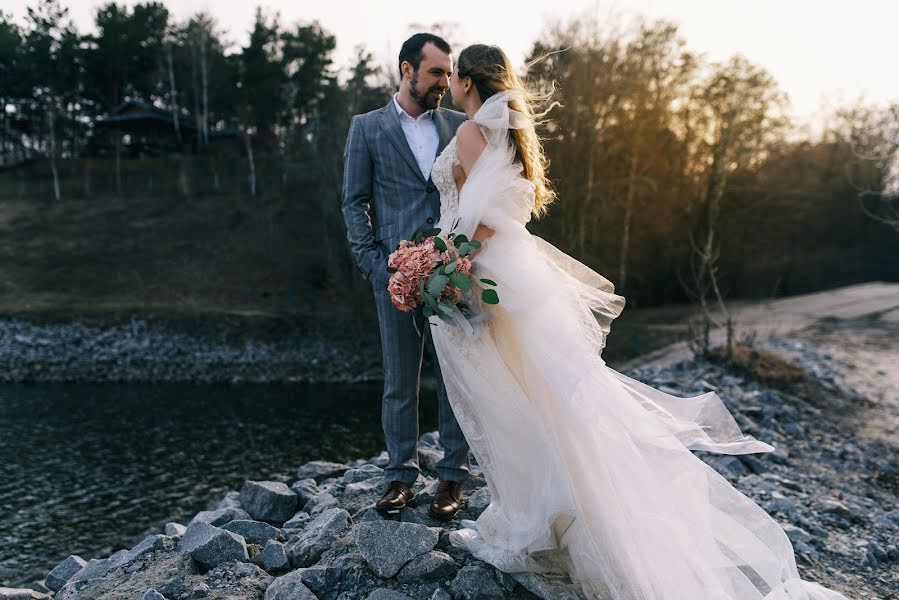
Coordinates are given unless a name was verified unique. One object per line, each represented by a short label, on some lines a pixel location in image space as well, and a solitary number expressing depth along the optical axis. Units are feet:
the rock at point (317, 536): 11.27
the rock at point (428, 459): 16.67
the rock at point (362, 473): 17.42
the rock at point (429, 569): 10.08
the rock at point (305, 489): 16.32
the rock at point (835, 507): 17.34
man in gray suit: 11.69
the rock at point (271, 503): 16.02
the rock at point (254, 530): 13.20
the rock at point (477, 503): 12.16
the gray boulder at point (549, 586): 9.48
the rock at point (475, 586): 9.68
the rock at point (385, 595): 9.50
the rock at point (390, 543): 10.23
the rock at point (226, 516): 16.19
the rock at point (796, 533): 14.92
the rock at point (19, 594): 14.32
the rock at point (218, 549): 11.68
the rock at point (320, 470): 20.38
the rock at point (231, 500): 19.92
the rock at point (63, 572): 17.17
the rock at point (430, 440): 25.59
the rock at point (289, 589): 9.86
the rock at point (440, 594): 9.57
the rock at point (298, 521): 14.65
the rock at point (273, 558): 11.37
